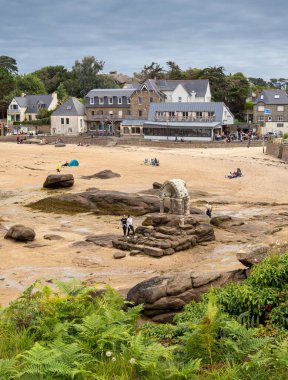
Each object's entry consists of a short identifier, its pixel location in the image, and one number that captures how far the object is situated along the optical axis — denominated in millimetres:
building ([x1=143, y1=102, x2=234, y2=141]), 87812
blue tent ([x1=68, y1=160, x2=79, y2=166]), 61750
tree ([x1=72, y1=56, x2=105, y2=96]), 122688
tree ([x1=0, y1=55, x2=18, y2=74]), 168775
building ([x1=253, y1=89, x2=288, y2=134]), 96625
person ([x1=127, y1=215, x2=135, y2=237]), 28188
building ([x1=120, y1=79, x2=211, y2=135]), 97000
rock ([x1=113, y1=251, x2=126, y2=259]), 25047
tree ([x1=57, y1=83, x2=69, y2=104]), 117312
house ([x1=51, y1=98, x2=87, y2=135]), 102562
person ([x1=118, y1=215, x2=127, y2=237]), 28159
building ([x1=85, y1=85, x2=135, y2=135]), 100625
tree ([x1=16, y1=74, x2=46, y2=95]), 123375
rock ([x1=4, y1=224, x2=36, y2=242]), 27578
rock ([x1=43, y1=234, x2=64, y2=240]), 28567
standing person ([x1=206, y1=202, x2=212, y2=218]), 32575
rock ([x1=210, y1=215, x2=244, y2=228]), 30697
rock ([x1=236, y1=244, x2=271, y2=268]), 15997
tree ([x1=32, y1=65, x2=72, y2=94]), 139625
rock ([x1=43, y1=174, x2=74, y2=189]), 45125
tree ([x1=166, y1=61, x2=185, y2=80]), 119562
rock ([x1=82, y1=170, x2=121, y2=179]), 51706
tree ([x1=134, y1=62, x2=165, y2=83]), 120000
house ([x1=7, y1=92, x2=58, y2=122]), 111188
